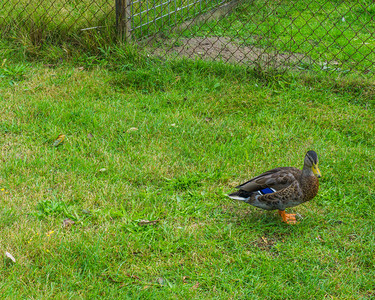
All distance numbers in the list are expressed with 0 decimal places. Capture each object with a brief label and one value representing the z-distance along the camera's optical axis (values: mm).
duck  6484
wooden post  10867
